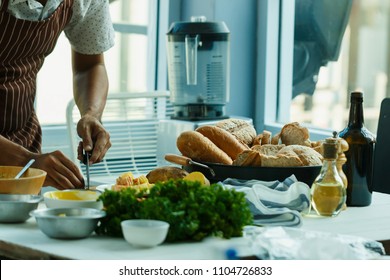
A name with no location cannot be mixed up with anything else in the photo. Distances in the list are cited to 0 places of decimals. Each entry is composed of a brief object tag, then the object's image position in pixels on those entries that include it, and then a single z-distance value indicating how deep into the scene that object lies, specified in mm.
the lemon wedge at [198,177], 2944
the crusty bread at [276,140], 3304
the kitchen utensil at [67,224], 2523
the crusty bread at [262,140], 3318
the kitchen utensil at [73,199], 2692
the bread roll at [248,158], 3050
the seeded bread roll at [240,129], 3313
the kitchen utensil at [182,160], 3081
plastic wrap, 2439
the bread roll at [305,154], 3077
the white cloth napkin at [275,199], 2759
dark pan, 3032
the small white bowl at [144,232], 2467
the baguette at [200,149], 3131
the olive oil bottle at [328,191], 2812
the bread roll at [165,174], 3054
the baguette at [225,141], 3205
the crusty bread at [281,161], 3048
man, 3144
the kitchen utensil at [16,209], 2689
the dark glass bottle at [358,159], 3022
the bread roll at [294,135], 3256
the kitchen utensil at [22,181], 2795
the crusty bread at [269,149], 3144
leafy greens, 2523
